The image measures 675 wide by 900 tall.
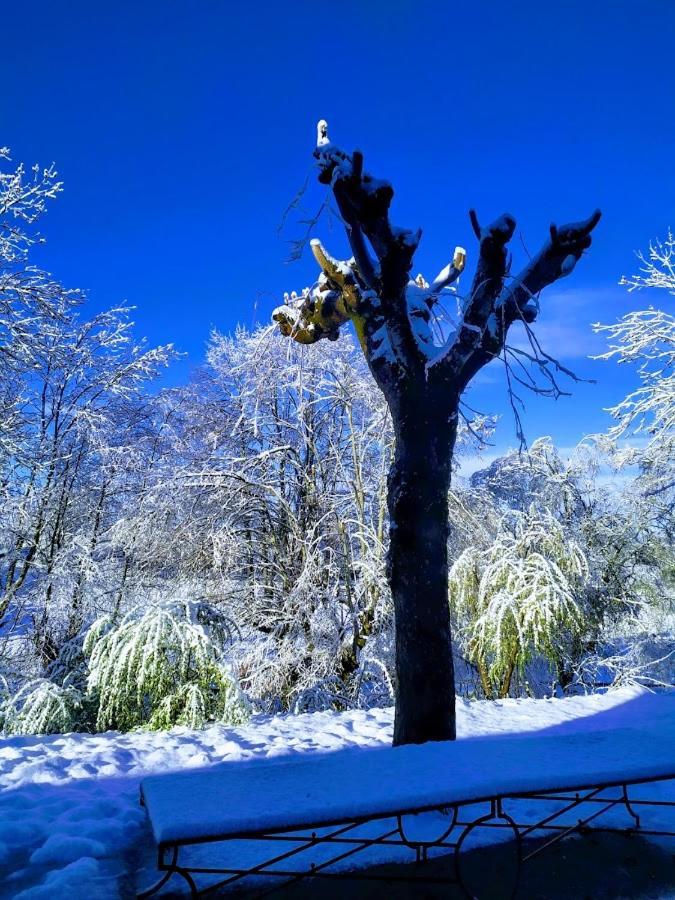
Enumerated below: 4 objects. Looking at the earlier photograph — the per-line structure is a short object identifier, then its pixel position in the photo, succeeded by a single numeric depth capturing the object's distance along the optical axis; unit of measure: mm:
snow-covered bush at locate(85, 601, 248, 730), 6484
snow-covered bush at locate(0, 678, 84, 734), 7465
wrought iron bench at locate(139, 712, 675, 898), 2352
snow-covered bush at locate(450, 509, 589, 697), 8305
